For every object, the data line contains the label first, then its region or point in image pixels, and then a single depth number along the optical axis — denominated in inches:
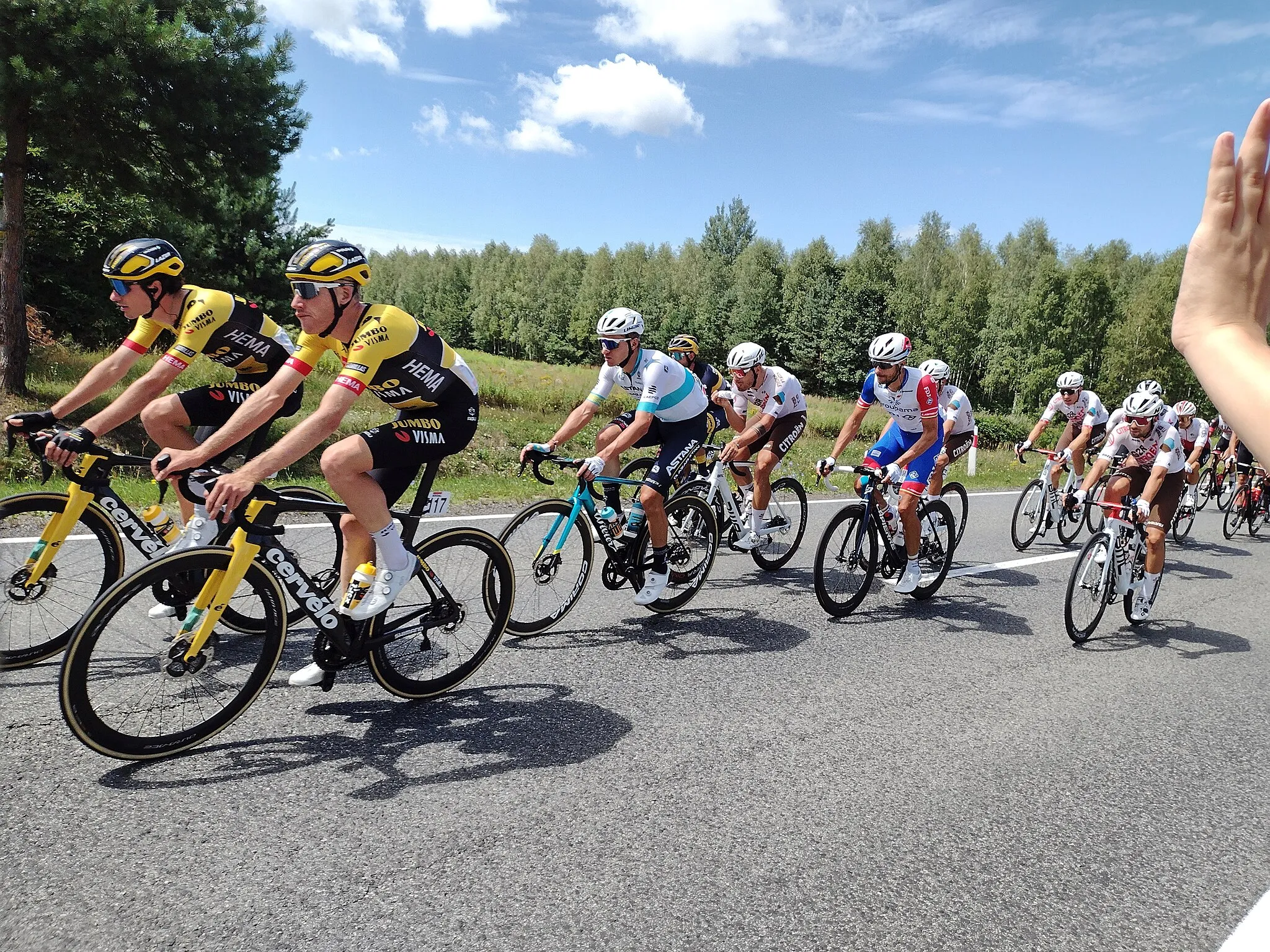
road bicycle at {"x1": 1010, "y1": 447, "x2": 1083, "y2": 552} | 412.2
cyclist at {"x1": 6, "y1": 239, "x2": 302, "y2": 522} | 170.6
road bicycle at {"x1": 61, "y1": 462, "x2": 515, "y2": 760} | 127.6
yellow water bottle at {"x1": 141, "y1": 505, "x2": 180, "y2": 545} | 185.3
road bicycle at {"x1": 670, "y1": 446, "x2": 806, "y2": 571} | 303.9
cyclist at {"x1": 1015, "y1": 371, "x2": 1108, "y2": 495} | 440.5
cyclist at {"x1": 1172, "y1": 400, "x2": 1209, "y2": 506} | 418.3
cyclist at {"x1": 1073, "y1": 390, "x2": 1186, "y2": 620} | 272.5
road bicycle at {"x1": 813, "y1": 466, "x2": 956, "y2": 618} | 253.9
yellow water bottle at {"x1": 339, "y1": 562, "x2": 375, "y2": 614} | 153.6
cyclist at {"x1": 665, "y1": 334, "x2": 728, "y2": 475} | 359.9
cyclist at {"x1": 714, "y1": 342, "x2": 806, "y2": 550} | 313.1
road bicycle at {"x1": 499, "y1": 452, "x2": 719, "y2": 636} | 215.5
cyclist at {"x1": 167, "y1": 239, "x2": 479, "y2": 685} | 145.1
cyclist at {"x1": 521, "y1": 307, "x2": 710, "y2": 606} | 229.0
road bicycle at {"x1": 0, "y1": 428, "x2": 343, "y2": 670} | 166.9
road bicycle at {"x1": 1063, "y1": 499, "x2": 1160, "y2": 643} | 247.9
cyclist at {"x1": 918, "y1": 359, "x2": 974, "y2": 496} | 386.9
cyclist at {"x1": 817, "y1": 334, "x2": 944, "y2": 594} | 269.9
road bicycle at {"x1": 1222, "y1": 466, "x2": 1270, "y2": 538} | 499.8
